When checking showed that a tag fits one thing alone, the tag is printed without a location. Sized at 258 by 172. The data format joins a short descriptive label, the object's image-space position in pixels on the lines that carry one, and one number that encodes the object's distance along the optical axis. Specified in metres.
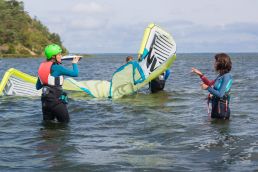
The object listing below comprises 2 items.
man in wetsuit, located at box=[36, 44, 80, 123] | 9.14
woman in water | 9.35
